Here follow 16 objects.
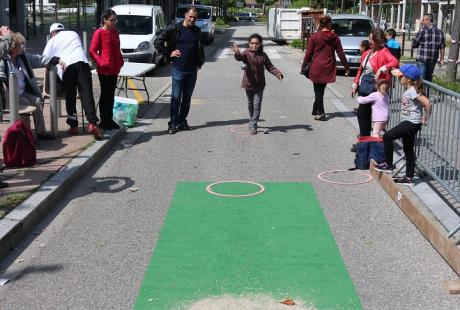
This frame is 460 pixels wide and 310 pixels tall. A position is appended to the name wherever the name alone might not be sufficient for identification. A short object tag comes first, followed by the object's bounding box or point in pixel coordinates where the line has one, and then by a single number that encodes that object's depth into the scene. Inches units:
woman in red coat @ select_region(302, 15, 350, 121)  470.6
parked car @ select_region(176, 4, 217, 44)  1421.0
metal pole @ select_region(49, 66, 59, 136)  365.4
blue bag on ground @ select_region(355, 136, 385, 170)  321.3
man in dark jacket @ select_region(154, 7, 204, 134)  414.3
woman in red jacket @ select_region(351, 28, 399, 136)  354.6
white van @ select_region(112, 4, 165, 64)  786.8
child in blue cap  278.1
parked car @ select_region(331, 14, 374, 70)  853.8
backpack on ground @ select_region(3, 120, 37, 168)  297.0
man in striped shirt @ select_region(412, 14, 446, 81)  606.5
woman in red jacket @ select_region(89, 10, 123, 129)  391.9
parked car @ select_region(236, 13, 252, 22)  4370.1
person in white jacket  372.8
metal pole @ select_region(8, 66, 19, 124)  309.3
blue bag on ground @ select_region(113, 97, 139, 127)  437.1
